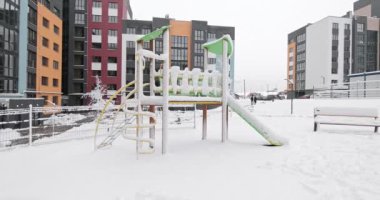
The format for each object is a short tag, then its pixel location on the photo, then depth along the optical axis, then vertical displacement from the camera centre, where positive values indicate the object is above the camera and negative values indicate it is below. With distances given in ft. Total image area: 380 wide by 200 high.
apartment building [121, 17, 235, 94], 153.99 +35.55
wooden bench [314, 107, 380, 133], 32.35 -1.56
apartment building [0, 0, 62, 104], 82.33 +18.87
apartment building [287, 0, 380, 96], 182.39 +38.16
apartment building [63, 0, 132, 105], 148.56 +29.43
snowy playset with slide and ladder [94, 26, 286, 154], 20.92 +0.70
